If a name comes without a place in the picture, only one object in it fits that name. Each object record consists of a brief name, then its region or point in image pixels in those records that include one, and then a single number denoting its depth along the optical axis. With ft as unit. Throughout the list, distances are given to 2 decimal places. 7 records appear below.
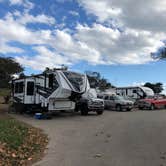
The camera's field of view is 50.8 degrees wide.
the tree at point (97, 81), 115.65
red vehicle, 64.61
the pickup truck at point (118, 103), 58.55
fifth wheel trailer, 42.20
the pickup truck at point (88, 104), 46.34
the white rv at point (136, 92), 76.72
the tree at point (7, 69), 109.08
